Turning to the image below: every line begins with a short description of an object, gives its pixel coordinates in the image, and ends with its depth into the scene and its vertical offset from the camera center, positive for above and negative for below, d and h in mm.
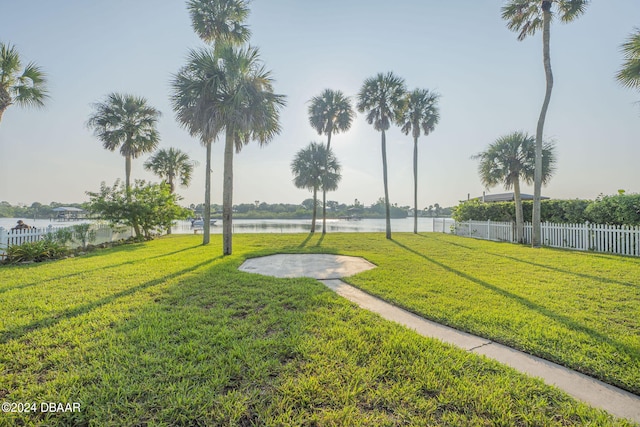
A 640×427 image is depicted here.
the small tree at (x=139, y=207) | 11476 +450
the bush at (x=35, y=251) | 6672 -1018
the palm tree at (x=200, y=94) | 7625 +3902
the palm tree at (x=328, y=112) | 17750 +7635
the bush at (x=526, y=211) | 10094 +374
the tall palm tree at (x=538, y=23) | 9617 +7995
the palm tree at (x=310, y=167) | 20359 +4138
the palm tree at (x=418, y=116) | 17000 +7100
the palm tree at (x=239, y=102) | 7711 +3688
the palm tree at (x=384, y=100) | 13945 +6735
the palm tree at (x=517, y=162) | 12320 +2845
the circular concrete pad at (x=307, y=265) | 5616 -1277
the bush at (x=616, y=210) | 7984 +303
